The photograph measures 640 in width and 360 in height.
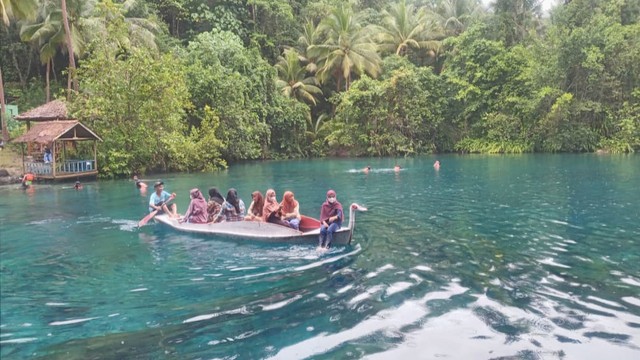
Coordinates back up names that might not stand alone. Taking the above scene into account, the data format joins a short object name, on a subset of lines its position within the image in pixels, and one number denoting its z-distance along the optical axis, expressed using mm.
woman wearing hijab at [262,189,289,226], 13312
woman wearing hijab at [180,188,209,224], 14508
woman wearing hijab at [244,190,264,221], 13953
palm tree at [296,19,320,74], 51812
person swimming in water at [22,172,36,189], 26141
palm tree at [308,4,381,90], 49906
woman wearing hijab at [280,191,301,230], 13023
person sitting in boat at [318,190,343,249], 11742
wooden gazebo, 28891
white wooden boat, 11922
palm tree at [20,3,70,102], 38406
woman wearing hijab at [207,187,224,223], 15102
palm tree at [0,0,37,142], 30062
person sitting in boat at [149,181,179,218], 15781
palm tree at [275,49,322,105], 50438
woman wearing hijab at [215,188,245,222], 14352
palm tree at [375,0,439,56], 53875
